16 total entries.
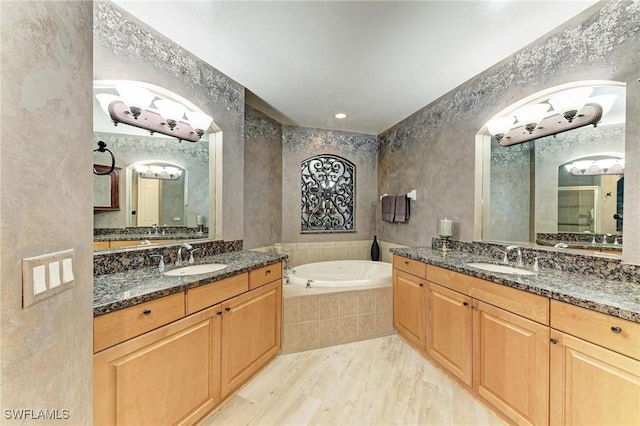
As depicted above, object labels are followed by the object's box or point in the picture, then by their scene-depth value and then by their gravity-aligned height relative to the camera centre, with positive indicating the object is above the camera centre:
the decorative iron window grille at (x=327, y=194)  3.76 +0.27
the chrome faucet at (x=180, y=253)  1.87 -0.31
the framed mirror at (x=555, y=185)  1.54 +0.21
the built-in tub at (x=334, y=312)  2.27 -0.94
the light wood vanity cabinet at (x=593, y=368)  1.02 -0.67
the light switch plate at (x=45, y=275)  0.60 -0.17
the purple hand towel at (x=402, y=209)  3.28 +0.05
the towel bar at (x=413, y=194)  3.17 +0.23
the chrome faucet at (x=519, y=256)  1.90 -0.32
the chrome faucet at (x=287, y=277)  2.59 -0.67
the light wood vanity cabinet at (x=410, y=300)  2.20 -0.80
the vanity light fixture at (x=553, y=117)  1.61 +0.69
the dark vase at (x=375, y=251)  3.85 -0.58
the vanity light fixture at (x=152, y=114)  1.62 +0.69
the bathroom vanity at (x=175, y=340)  1.08 -0.68
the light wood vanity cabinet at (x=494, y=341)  1.34 -0.79
